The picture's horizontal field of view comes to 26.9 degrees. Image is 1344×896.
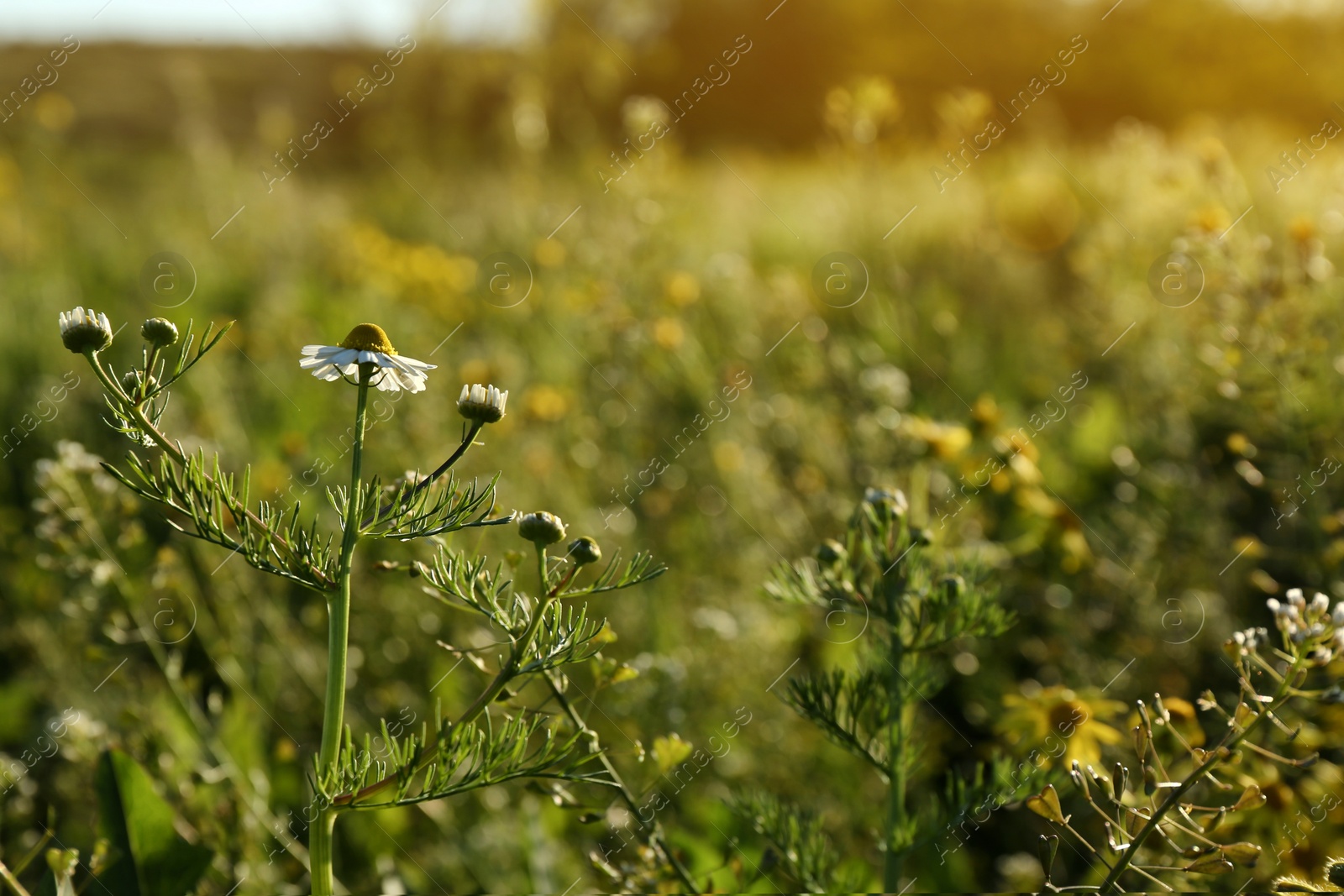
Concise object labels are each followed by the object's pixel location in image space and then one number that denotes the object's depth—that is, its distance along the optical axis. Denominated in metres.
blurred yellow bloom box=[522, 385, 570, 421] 1.66
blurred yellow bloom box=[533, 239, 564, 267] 1.87
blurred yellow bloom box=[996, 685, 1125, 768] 0.54
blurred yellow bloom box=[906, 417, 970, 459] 0.63
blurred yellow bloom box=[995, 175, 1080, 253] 3.82
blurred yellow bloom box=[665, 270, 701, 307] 1.63
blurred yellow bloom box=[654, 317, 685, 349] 1.60
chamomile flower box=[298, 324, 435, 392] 0.43
